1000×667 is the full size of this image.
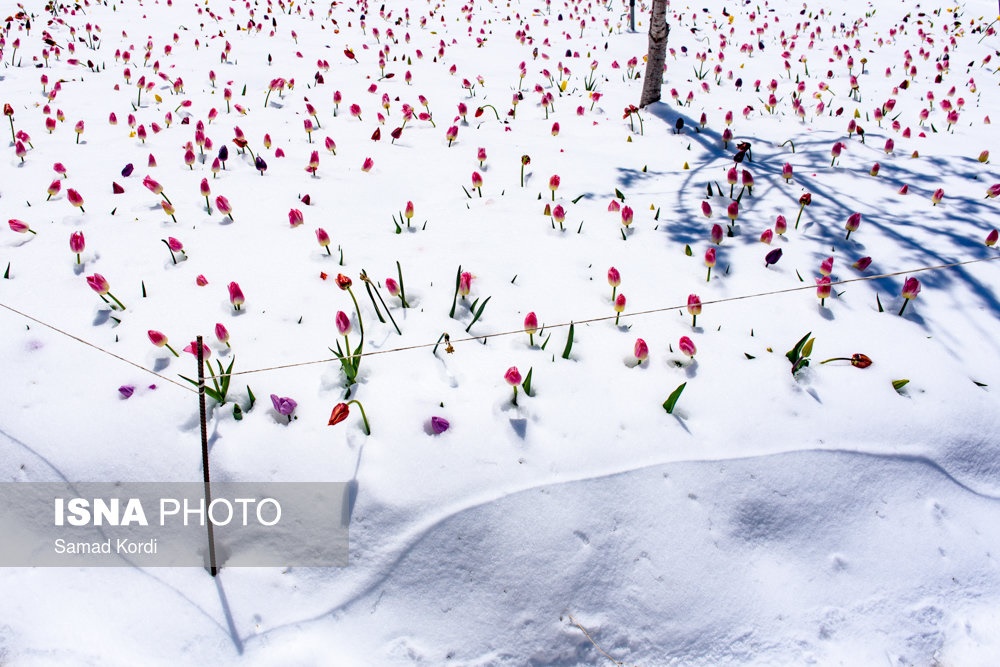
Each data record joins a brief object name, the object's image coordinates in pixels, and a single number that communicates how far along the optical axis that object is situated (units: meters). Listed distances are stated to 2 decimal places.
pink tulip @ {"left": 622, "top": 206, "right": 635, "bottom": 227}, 3.82
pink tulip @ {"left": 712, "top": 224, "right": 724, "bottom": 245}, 3.64
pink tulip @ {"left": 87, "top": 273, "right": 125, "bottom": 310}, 2.88
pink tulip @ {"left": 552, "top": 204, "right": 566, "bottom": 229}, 3.84
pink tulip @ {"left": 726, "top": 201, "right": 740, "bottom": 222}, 3.95
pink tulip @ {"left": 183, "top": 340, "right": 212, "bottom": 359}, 2.40
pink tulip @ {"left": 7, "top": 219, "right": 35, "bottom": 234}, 3.50
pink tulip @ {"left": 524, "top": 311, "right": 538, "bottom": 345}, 2.84
